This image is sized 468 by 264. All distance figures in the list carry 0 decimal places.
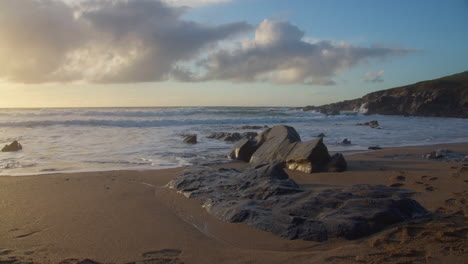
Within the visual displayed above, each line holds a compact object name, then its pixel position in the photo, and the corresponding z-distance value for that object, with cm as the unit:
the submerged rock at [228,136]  1443
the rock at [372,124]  2214
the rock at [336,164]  736
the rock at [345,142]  1278
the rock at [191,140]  1339
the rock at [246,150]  940
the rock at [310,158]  738
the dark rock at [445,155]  858
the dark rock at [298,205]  356
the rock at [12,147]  1088
